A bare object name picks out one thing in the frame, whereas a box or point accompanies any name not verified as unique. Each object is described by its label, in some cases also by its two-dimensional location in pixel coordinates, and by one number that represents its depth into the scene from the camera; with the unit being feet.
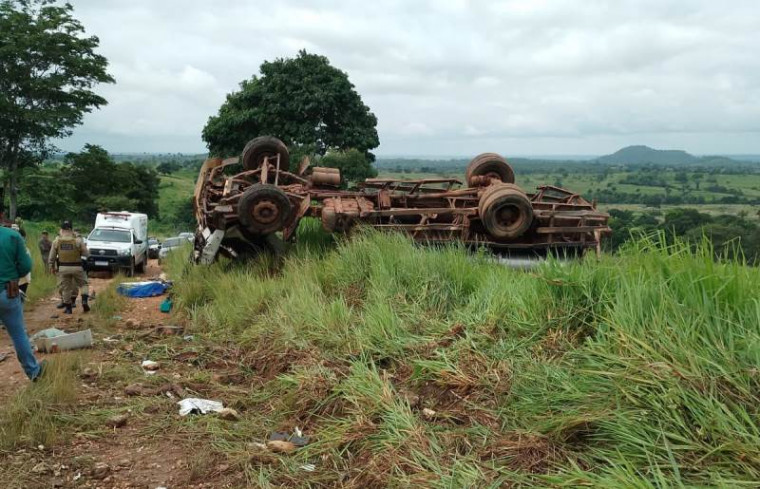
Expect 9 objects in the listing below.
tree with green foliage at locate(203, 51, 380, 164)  75.92
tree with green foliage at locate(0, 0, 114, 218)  74.64
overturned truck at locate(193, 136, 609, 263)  29.25
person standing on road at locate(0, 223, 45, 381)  17.40
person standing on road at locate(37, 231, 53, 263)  43.88
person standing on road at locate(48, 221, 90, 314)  31.42
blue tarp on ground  38.29
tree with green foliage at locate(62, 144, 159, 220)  95.55
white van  52.44
